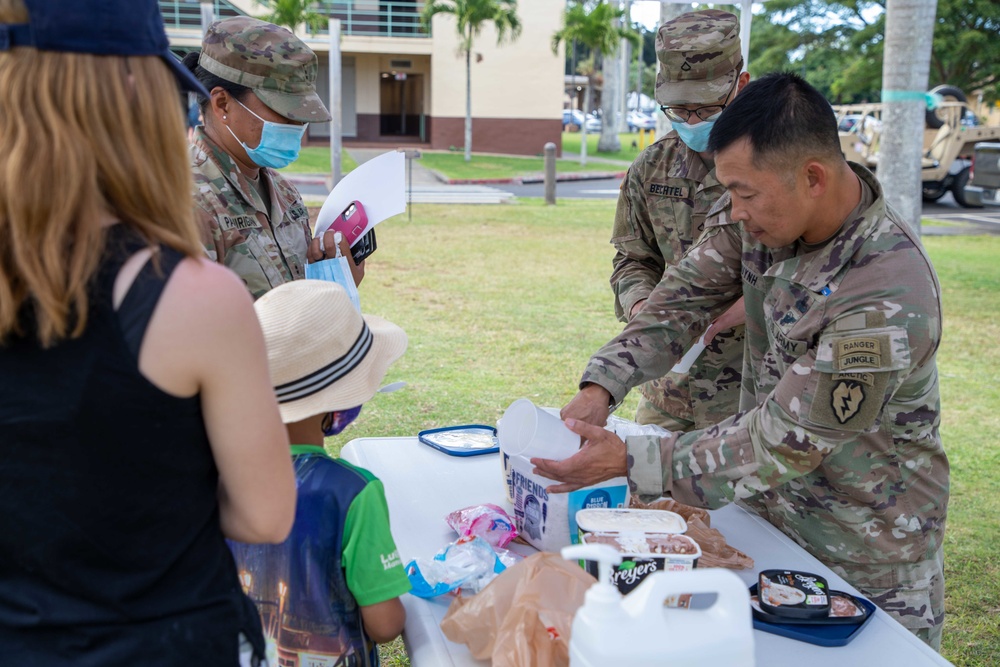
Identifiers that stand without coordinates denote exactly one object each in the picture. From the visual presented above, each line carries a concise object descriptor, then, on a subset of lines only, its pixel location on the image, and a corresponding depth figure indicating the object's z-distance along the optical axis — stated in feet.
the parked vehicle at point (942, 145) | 52.70
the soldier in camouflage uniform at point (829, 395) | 5.39
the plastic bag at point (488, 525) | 5.84
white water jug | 3.16
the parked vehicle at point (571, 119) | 151.61
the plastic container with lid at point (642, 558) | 4.61
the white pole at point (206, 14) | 35.06
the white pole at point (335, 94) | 42.68
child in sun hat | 4.49
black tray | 4.80
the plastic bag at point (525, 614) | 4.19
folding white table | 4.71
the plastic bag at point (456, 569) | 5.14
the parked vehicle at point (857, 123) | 54.65
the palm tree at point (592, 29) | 76.59
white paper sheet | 8.63
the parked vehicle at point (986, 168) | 46.73
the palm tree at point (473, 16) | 72.54
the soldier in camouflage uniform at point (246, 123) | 7.91
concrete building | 79.46
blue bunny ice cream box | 5.56
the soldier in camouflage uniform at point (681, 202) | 8.71
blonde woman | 2.98
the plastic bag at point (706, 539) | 5.59
